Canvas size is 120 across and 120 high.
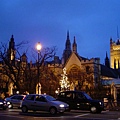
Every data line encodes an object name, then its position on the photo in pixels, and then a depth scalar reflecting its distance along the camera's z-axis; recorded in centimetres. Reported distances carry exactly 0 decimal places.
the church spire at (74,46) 10041
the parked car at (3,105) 2411
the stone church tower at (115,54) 14588
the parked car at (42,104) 1878
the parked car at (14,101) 2631
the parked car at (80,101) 2056
